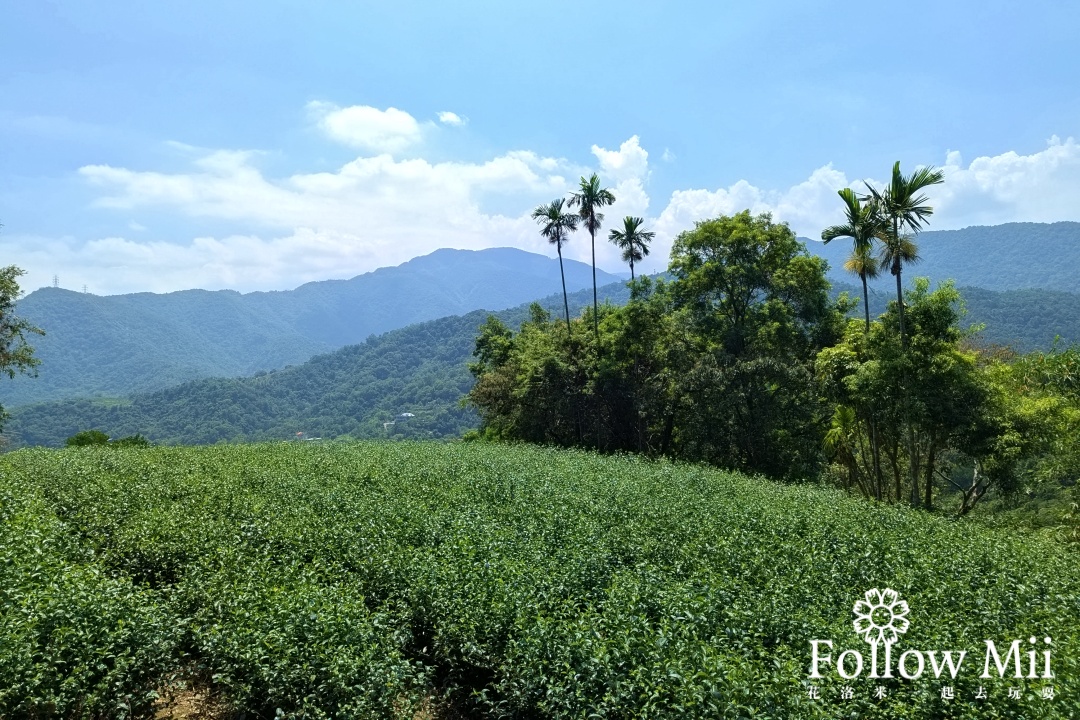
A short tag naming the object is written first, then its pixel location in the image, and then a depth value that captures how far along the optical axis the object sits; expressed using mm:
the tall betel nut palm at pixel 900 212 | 20250
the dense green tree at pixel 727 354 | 29047
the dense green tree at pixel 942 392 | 22266
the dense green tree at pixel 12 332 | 31609
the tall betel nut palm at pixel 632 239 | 40250
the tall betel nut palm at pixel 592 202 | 38938
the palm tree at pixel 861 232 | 21484
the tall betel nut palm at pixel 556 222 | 39750
